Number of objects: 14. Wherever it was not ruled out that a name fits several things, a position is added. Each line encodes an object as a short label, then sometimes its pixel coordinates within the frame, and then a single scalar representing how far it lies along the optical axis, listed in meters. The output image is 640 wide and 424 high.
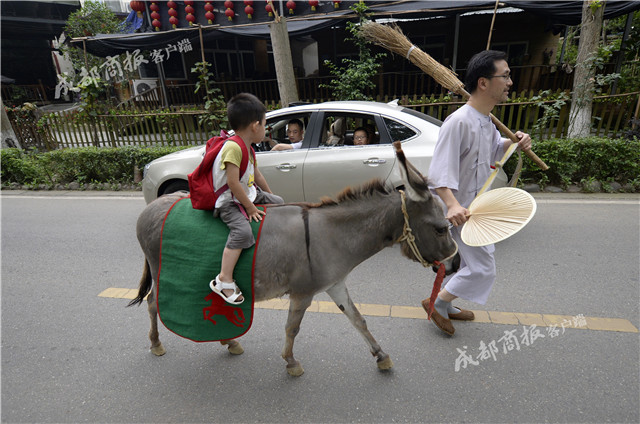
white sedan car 4.32
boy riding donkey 2.06
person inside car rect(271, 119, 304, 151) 5.03
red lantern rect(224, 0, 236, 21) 11.23
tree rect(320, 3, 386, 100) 9.00
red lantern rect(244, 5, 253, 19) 10.90
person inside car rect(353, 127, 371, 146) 4.65
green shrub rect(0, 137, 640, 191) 6.02
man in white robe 2.26
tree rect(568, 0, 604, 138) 6.48
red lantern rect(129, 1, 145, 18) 12.10
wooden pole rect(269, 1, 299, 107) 7.63
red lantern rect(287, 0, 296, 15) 10.36
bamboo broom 2.84
